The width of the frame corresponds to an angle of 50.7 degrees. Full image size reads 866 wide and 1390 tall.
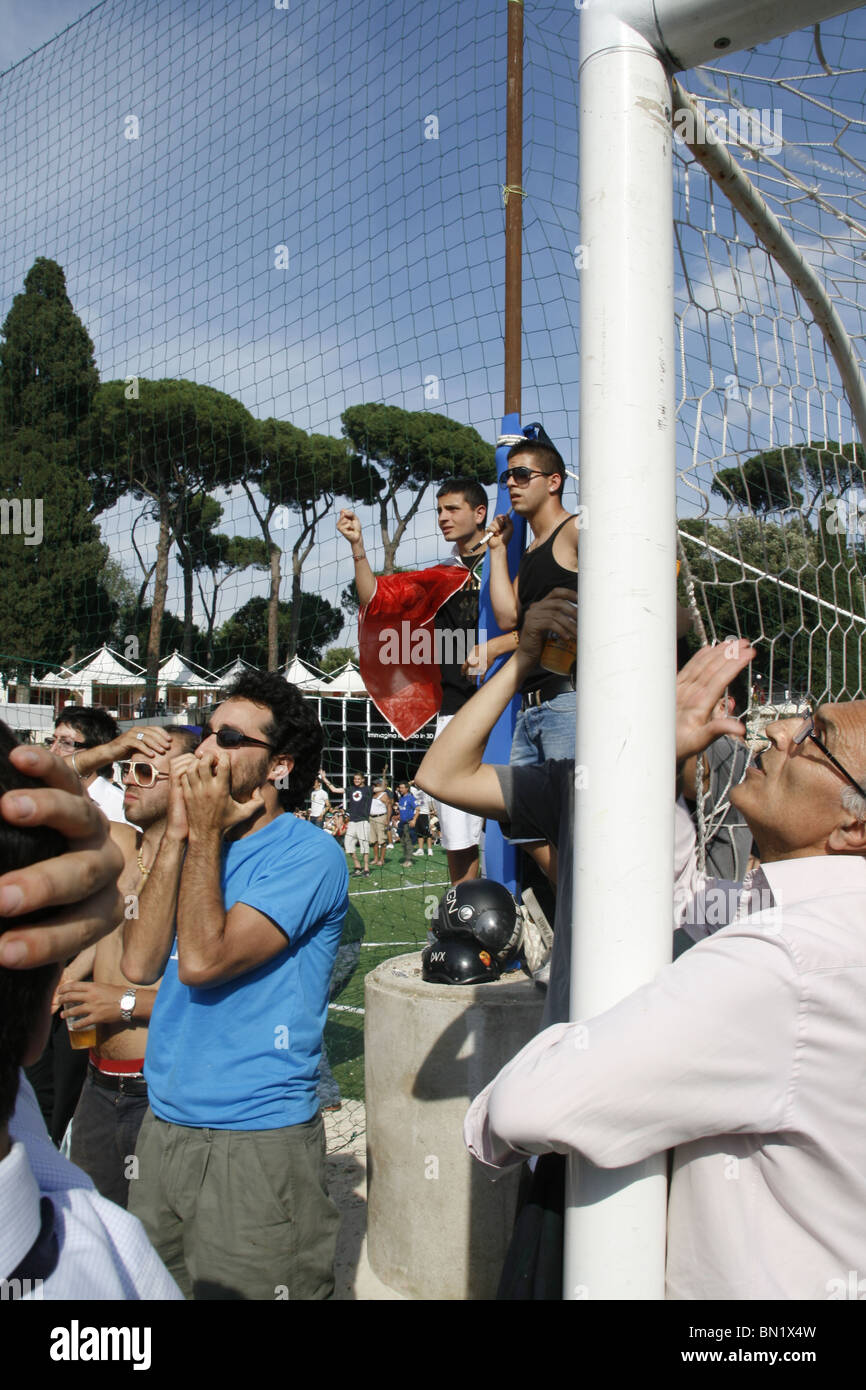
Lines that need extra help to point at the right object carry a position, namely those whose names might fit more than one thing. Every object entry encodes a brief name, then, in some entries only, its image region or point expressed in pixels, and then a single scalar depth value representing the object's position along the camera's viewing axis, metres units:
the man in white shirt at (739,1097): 1.12
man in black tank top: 3.17
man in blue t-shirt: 2.12
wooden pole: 3.97
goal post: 1.29
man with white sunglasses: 2.73
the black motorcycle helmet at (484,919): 3.33
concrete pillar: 3.00
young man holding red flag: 4.67
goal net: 2.84
